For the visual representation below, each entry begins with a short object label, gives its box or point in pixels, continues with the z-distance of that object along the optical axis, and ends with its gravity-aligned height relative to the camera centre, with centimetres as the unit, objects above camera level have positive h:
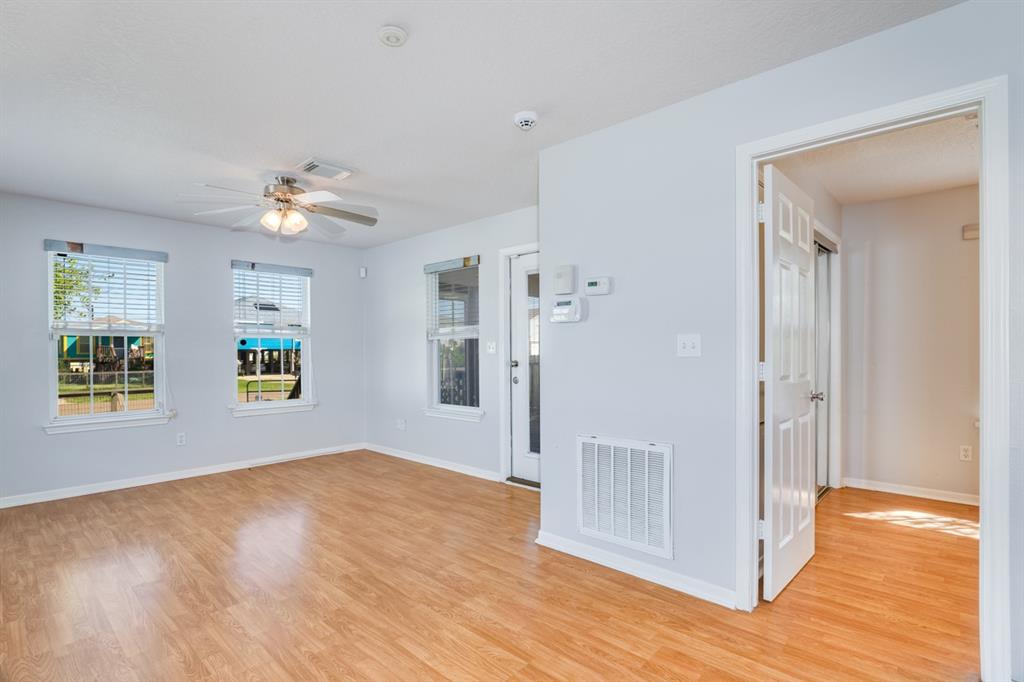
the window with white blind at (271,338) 547 +5
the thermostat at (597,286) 292 +31
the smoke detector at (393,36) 200 +124
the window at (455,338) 527 +3
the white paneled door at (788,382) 251 -24
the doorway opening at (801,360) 182 -11
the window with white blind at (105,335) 439 +8
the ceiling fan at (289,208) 344 +95
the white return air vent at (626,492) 270 -87
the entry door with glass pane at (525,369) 477 -28
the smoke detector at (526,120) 276 +123
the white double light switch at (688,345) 259 -3
